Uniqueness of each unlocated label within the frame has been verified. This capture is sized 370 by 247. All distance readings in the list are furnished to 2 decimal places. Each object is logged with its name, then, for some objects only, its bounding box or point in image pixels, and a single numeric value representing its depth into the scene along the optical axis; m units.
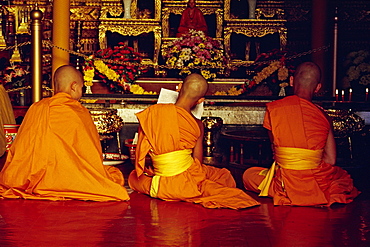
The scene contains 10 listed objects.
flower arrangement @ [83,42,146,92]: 8.14
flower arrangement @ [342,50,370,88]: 8.73
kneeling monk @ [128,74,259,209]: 4.29
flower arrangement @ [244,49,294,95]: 8.10
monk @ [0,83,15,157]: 6.71
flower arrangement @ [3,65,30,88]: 8.87
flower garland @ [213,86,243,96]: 8.23
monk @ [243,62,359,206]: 4.27
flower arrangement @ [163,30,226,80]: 7.93
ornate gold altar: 9.63
